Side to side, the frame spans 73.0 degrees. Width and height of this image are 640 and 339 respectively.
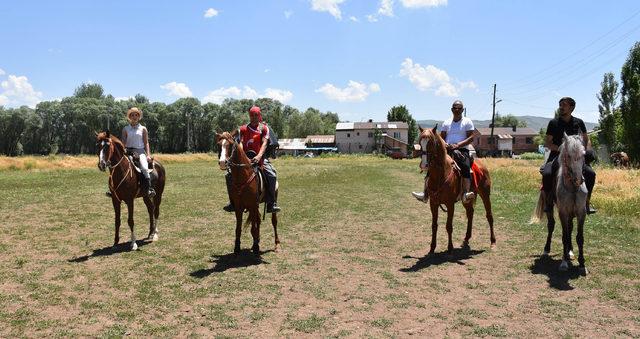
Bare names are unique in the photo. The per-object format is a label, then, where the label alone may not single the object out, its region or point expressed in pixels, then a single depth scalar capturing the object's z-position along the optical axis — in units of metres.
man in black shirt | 7.97
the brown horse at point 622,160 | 34.50
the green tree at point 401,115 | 122.81
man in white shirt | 9.27
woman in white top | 10.26
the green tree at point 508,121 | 161.38
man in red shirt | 8.74
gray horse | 7.39
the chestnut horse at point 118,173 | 9.26
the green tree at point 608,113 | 48.09
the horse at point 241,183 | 8.02
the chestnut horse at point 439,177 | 8.41
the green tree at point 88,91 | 135.25
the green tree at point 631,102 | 36.19
